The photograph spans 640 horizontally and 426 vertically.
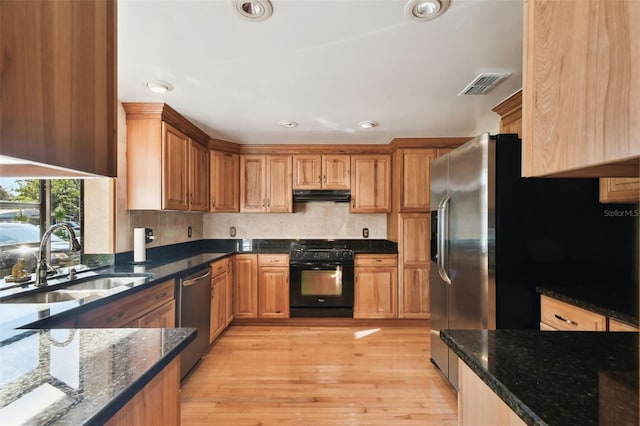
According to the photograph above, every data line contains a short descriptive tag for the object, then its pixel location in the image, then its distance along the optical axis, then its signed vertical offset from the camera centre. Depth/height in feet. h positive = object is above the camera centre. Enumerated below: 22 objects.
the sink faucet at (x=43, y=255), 5.85 -0.80
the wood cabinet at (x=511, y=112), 8.02 +2.84
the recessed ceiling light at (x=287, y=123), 10.24 +3.13
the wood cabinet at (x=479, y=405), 2.52 -1.79
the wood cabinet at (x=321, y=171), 13.33 +1.88
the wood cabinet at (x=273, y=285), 12.47 -3.00
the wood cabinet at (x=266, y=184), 13.33 +1.32
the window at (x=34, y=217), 6.20 -0.06
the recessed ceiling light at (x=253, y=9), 4.57 +3.21
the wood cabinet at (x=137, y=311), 5.13 -1.91
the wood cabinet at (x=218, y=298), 10.21 -3.03
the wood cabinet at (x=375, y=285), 12.44 -3.00
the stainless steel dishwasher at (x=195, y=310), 7.97 -2.75
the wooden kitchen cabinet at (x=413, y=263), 12.31 -2.05
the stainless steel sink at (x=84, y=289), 5.59 -1.57
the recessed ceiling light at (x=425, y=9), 4.60 +3.22
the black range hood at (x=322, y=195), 13.17 +0.82
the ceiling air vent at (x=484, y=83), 6.86 +3.13
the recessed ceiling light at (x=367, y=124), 10.23 +3.10
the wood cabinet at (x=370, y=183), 13.30 +1.34
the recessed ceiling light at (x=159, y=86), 7.26 +3.17
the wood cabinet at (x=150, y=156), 8.79 +1.75
